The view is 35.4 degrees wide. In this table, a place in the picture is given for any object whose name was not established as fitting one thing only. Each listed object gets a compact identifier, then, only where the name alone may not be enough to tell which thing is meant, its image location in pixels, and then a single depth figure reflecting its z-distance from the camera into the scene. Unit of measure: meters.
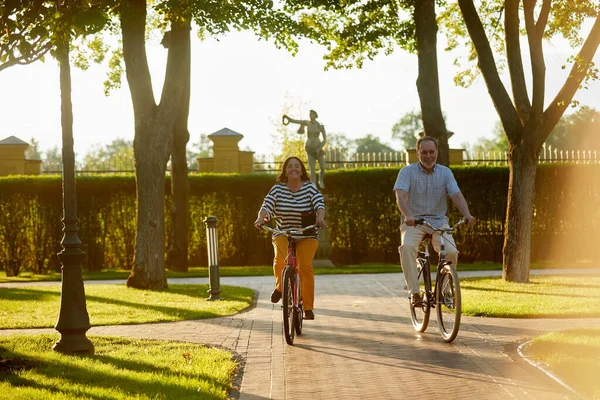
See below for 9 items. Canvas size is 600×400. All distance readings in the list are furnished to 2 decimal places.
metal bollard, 15.04
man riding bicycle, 9.59
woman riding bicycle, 9.88
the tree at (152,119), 16.72
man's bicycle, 8.89
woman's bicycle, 9.32
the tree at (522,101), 16.33
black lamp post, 9.06
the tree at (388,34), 17.68
